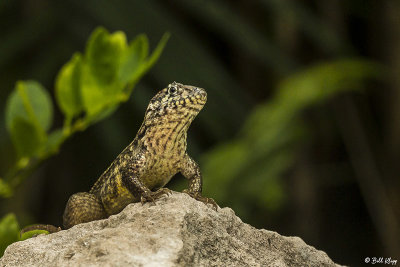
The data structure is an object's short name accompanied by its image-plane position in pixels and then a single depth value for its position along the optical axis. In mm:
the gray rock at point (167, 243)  3443
